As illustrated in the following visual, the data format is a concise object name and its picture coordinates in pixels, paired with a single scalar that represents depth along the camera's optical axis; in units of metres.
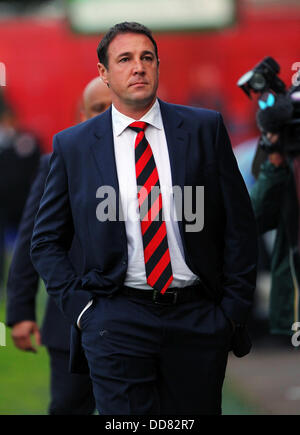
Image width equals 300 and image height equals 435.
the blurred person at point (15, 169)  23.25
